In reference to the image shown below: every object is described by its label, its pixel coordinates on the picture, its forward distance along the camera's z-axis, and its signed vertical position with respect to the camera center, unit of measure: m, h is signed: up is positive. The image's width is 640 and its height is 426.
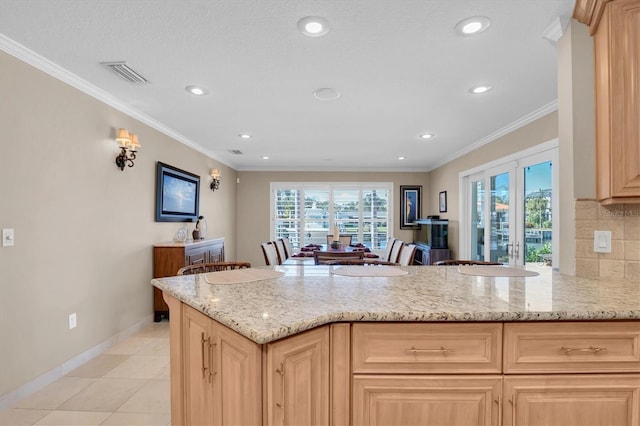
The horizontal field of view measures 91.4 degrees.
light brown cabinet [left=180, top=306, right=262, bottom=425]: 1.00 -0.56
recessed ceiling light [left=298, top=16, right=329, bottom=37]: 1.74 +1.11
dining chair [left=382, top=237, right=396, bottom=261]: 4.86 -0.46
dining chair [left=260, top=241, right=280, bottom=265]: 4.01 -0.46
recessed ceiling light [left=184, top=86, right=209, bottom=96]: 2.68 +1.12
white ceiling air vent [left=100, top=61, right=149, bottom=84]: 2.26 +1.11
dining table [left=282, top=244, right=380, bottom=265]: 4.26 -0.55
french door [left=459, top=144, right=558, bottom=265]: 3.31 +0.12
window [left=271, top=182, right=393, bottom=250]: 6.88 +0.18
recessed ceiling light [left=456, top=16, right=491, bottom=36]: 1.73 +1.10
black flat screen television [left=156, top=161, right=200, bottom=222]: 3.74 +0.32
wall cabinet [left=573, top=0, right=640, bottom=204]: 1.42 +0.57
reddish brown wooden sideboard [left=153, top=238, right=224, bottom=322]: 3.59 -0.49
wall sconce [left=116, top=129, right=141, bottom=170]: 2.96 +0.70
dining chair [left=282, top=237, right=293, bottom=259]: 5.35 -0.51
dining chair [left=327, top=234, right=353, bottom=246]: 5.94 -0.40
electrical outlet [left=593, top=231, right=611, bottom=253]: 1.64 -0.12
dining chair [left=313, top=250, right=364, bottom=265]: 3.15 -0.40
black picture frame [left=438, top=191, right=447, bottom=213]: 5.90 +0.34
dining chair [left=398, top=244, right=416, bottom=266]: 3.19 -0.39
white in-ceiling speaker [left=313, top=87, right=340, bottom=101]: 2.71 +1.11
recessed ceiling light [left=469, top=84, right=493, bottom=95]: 2.62 +1.11
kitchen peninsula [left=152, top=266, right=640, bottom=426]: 1.08 -0.51
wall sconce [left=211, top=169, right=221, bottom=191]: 5.31 +0.69
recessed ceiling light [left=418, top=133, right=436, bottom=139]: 4.14 +1.12
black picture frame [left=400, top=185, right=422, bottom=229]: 6.82 +0.38
